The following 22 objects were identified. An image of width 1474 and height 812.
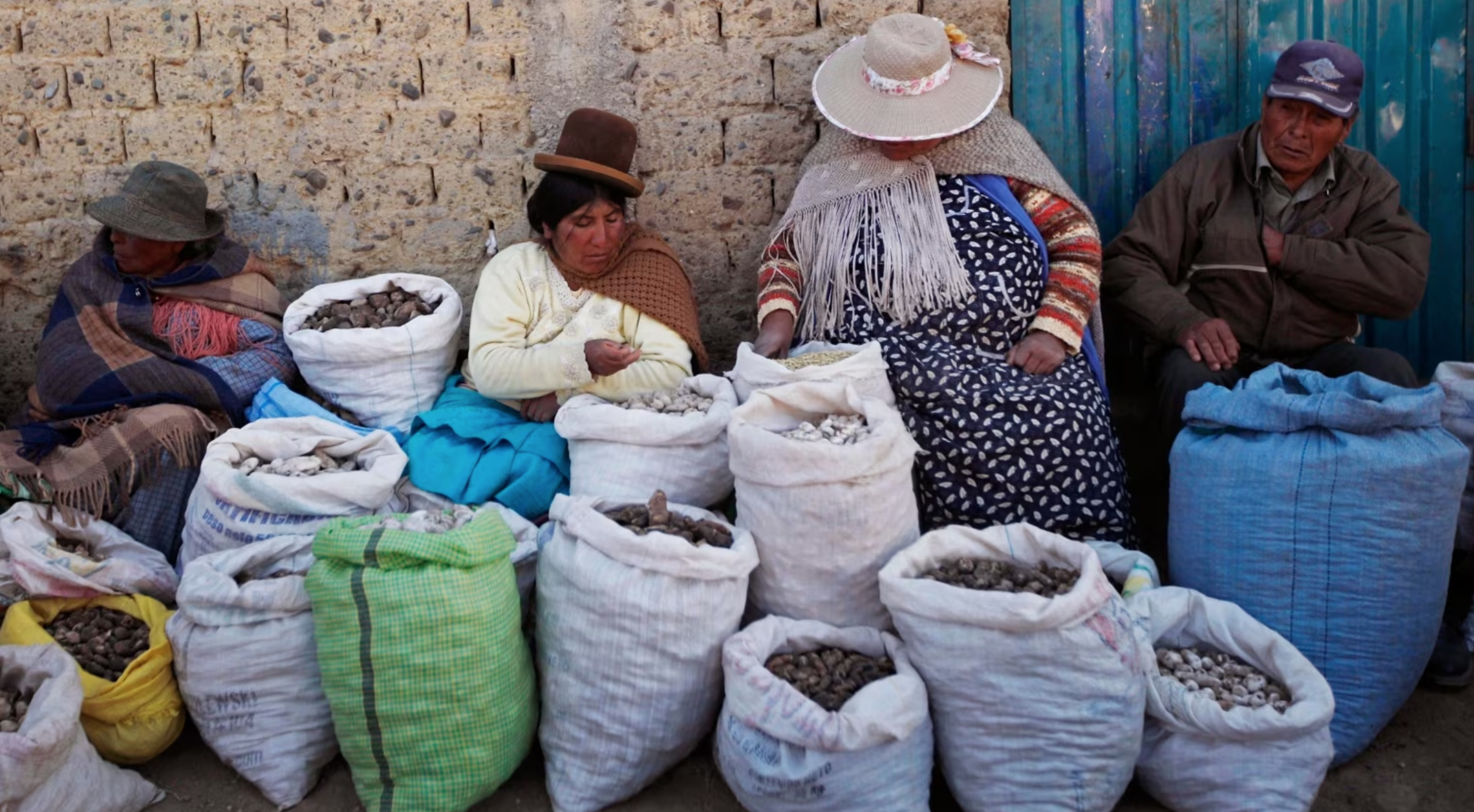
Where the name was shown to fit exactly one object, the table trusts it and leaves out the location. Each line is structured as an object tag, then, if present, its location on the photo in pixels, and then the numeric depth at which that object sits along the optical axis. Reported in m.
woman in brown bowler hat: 3.57
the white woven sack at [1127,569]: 3.14
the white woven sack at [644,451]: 3.31
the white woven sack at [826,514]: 2.95
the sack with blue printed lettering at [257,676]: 3.03
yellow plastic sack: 3.05
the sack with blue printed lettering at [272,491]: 3.31
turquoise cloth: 3.53
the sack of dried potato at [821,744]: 2.64
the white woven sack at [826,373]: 3.32
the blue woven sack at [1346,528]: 3.05
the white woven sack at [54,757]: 2.68
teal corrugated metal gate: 4.09
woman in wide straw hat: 3.47
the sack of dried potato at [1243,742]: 2.67
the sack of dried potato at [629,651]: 2.87
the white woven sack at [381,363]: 3.77
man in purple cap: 3.71
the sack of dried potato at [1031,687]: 2.69
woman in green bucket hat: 3.65
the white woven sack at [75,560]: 3.31
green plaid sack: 2.82
